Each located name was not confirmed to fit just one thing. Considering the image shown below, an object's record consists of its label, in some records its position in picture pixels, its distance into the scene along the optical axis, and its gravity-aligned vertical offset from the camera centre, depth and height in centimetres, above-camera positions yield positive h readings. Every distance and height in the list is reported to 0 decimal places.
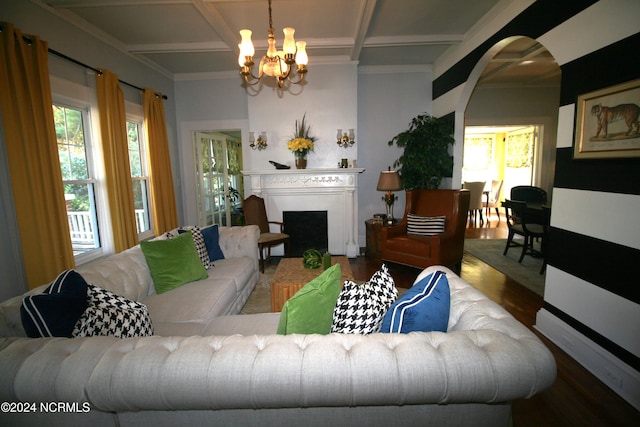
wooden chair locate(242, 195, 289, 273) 405 -60
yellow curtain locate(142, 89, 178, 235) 380 +15
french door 485 -2
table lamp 390 -13
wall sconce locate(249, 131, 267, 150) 435 +50
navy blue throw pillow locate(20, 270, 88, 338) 108 -49
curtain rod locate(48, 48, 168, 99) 257 +109
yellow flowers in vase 414 +43
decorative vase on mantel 429 +19
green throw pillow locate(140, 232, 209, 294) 221 -65
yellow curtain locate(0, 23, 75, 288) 215 +19
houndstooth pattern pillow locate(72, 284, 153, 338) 122 -61
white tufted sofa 86 -59
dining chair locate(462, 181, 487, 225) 641 -49
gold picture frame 162 +27
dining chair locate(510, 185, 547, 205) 496 -43
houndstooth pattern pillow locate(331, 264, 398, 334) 117 -55
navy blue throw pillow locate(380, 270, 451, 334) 108 -52
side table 397 -91
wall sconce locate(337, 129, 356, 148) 427 +50
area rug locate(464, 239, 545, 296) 333 -123
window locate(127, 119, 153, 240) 377 +1
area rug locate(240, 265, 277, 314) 271 -122
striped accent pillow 362 -65
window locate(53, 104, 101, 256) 277 +3
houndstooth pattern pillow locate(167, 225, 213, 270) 264 -62
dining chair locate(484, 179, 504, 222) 736 -58
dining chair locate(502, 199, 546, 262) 373 -76
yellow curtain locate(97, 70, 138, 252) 304 +19
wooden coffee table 228 -84
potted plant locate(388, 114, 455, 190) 388 +25
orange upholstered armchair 336 -74
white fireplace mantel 433 -32
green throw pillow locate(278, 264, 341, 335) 112 -53
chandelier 214 +88
